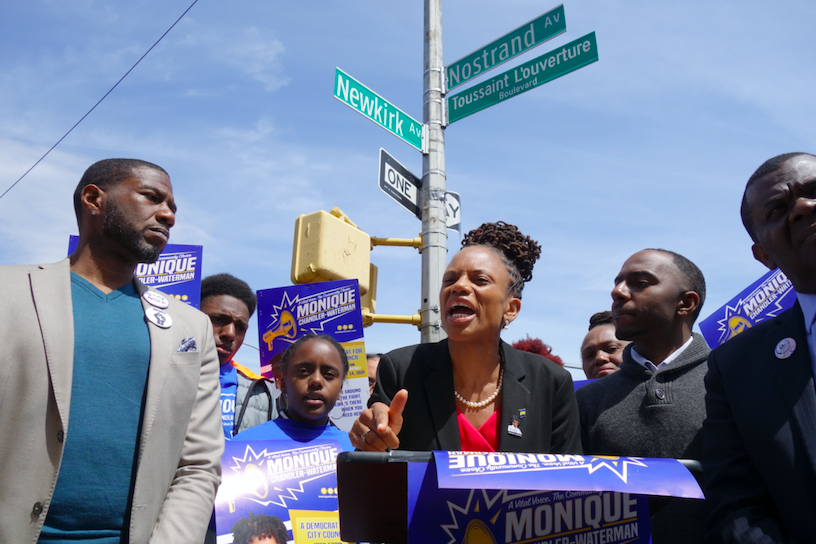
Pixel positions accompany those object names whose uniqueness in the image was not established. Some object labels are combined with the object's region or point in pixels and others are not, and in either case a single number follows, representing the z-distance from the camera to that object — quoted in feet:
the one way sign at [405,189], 19.42
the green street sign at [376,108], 19.07
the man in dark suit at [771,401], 5.92
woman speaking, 8.16
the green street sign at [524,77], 18.86
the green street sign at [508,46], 19.26
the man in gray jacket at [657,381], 8.76
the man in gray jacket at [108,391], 6.94
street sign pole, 19.33
